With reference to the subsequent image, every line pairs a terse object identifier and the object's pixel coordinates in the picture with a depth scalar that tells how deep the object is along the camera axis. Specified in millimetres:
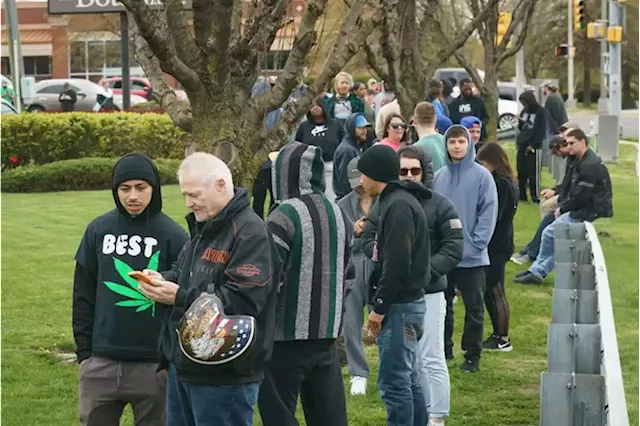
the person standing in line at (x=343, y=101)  15898
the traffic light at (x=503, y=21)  31750
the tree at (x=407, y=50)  15062
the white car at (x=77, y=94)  48062
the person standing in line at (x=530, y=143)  20859
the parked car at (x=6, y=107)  33000
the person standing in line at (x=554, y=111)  22812
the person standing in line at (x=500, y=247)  10578
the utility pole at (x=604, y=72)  35978
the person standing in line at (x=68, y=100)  41719
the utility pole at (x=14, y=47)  28891
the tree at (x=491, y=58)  23766
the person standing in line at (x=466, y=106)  19969
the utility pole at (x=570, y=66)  56603
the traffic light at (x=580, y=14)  38094
